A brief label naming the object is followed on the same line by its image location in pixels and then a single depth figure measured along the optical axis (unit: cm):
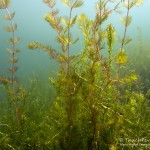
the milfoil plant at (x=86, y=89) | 136
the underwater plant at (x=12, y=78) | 238
